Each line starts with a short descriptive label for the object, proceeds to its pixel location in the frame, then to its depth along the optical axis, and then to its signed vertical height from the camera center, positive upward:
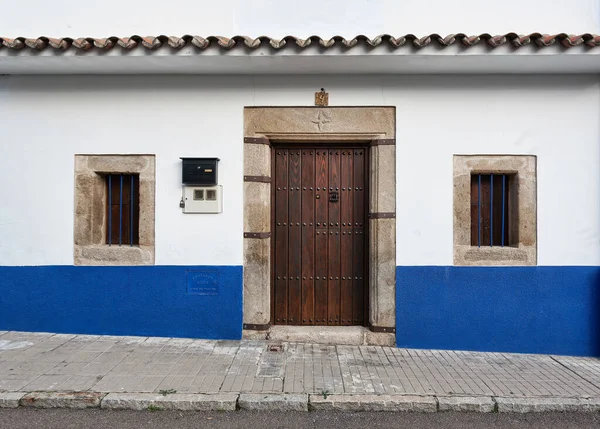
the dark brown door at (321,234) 5.10 -0.23
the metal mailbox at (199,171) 4.79 +0.48
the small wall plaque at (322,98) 4.88 +1.31
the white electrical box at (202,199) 4.86 +0.17
